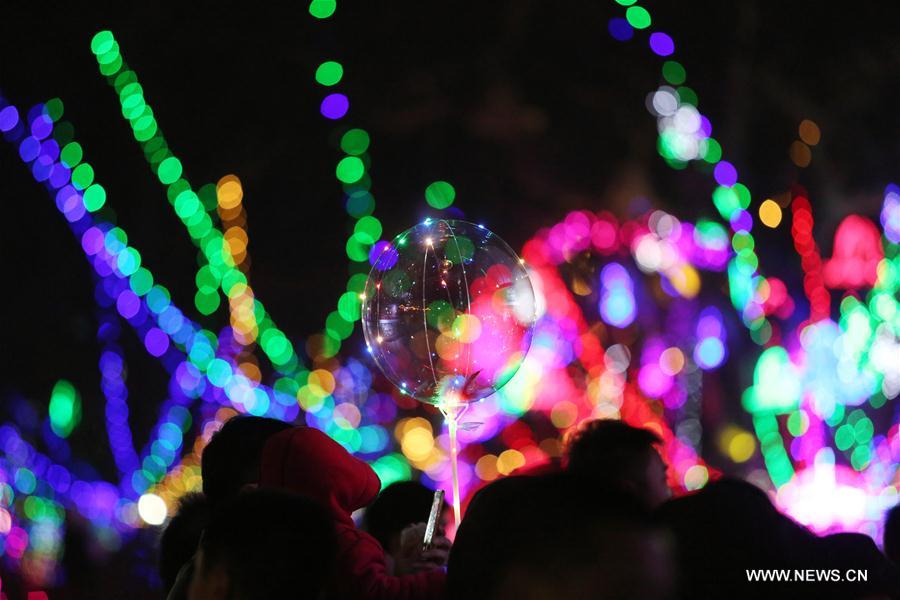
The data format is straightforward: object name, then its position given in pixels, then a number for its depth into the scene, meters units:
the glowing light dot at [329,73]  10.90
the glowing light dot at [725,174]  12.31
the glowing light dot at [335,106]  12.12
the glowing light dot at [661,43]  9.25
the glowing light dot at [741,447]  14.90
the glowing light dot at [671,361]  14.70
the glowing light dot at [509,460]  15.78
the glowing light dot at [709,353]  14.75
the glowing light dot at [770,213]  12.72
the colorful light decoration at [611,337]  12.70
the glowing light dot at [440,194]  14.97
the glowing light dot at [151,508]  15.63
